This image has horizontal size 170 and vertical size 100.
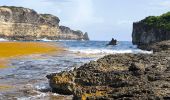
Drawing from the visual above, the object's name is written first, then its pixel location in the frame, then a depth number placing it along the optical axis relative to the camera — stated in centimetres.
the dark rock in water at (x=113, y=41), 13612
